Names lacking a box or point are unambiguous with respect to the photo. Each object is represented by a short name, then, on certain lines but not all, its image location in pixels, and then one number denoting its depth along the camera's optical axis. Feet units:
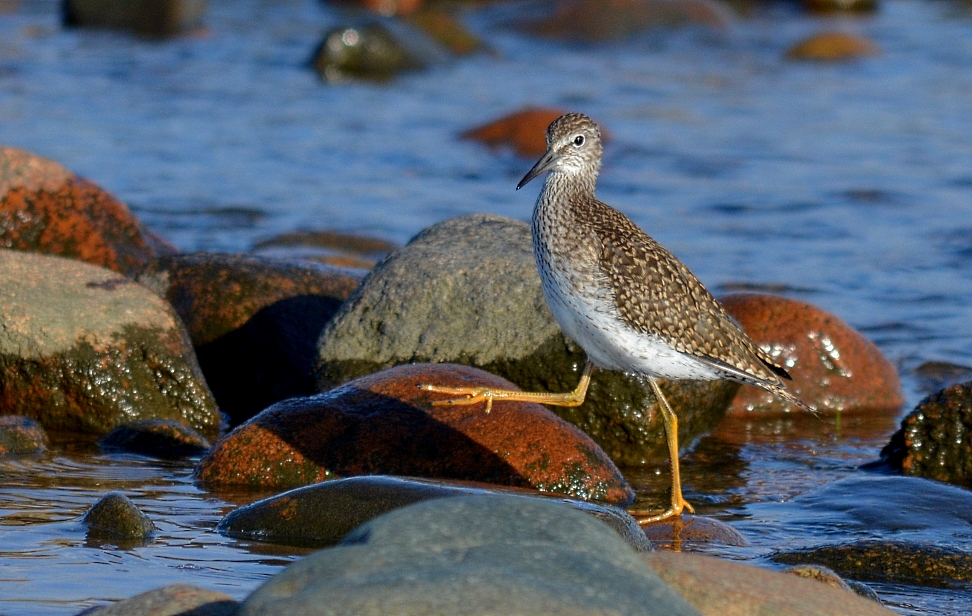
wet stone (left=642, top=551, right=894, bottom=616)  30.12
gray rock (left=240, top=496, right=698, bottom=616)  24.67
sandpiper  42.52
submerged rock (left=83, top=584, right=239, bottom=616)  28.63
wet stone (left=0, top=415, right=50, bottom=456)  47.65
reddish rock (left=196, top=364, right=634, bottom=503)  44.96
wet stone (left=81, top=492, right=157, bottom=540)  39.27
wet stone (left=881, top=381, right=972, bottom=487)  50.16
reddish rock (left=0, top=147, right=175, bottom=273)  63.93
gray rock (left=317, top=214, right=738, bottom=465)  52.01
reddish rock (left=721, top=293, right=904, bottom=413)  61.21
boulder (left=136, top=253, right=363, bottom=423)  58.80
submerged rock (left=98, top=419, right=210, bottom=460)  49.80
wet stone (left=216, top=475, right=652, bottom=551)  38.11
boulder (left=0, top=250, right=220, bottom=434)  51.31
